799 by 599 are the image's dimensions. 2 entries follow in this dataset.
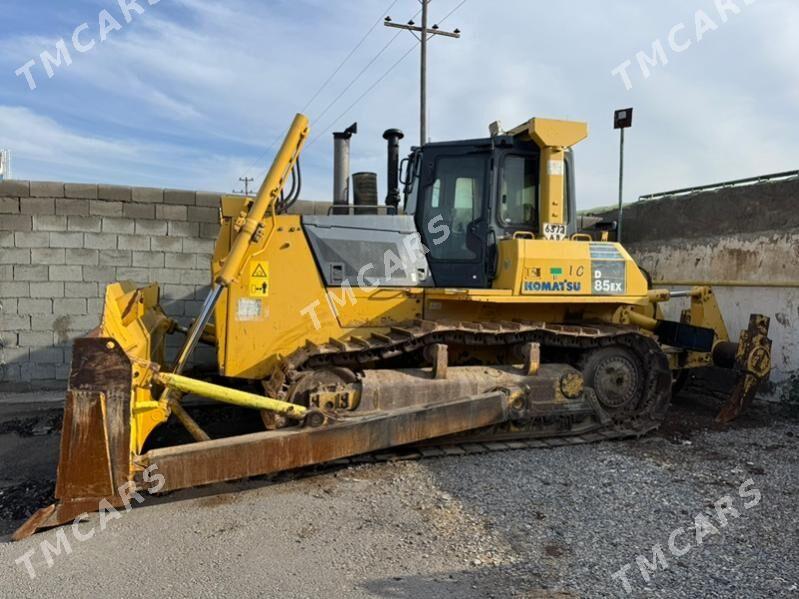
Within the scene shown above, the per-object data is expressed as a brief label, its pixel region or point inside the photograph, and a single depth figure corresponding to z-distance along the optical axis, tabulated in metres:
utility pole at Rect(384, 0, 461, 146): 18.73
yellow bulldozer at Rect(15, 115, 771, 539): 4.75
